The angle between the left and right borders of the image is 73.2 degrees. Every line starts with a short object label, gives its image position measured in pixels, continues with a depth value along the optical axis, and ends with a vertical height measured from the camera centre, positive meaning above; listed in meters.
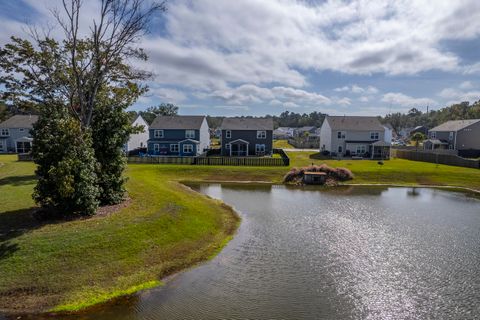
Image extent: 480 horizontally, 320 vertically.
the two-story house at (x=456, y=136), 65.88 +1.79
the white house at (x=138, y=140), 61.89 +0.43
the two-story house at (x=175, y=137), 59.44 +0.99
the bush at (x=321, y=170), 40.59 -3.76
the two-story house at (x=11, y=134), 67.69 +1.52
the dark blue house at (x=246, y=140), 59.62 +0.52
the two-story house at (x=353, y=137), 62.41 +1.34
